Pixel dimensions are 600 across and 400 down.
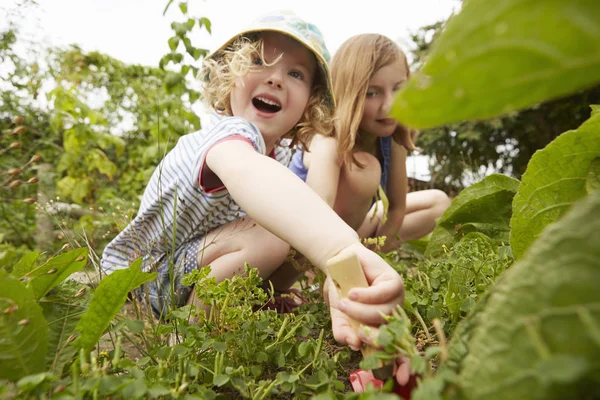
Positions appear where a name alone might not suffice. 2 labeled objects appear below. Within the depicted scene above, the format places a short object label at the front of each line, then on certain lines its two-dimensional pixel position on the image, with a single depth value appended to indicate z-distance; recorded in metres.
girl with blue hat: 0.48
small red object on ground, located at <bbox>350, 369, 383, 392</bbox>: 0.28
